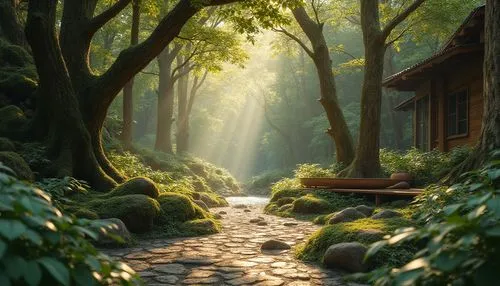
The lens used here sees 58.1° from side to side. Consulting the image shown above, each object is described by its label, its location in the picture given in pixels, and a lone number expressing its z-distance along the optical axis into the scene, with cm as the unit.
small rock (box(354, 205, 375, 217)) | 959
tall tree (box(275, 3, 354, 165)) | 1677
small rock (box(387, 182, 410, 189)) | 1278
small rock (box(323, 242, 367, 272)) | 512
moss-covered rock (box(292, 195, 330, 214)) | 1169
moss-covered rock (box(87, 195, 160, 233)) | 729
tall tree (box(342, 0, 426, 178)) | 1462
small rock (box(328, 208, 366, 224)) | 848
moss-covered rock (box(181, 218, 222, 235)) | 804
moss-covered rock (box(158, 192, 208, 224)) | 827
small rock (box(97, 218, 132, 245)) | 633
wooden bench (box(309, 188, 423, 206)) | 1109
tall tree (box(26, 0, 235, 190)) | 934
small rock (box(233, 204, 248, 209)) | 1547
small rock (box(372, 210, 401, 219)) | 759
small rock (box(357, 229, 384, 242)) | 563
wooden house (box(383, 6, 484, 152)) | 1364
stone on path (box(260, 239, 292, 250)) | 672
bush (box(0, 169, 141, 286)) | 158
